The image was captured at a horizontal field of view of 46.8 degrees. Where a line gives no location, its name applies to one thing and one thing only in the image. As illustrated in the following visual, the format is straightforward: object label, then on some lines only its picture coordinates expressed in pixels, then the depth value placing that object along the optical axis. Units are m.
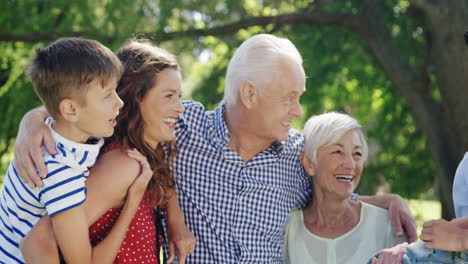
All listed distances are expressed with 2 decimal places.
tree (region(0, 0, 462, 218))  4.79
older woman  2.74
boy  1.89
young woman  2.11
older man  2.69
